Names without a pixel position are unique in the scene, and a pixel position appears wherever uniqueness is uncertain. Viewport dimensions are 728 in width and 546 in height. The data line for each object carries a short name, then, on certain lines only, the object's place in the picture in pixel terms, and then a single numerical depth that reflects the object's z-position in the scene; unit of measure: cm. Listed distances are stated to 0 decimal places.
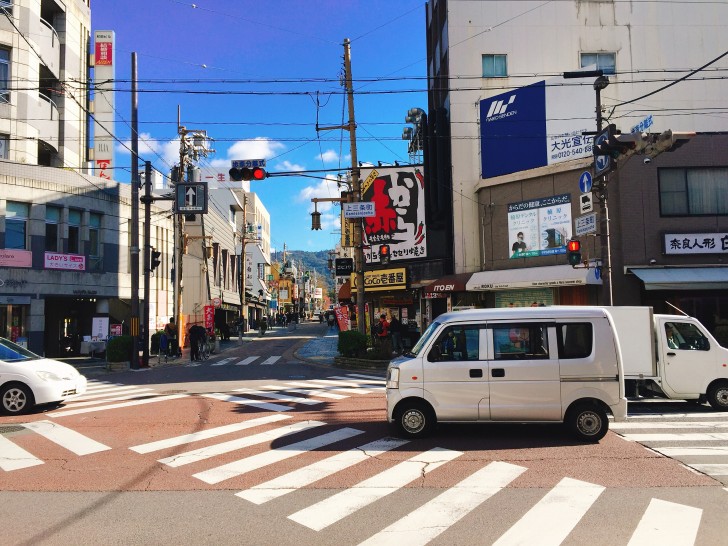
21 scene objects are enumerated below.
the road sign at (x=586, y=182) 1482
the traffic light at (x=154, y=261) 2308
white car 1123
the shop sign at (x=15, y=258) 2347
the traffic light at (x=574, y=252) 1515
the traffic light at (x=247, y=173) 1591
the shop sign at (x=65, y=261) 2486
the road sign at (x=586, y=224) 1395
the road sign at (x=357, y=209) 1844
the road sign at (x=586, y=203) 1465
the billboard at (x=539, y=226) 2248
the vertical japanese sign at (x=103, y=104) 3166
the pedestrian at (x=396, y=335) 2336
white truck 1063
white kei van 845
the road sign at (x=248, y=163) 1631
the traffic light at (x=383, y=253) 1938
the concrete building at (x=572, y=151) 2050
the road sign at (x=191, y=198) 2250
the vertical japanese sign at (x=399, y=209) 2908
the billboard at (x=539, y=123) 2405
